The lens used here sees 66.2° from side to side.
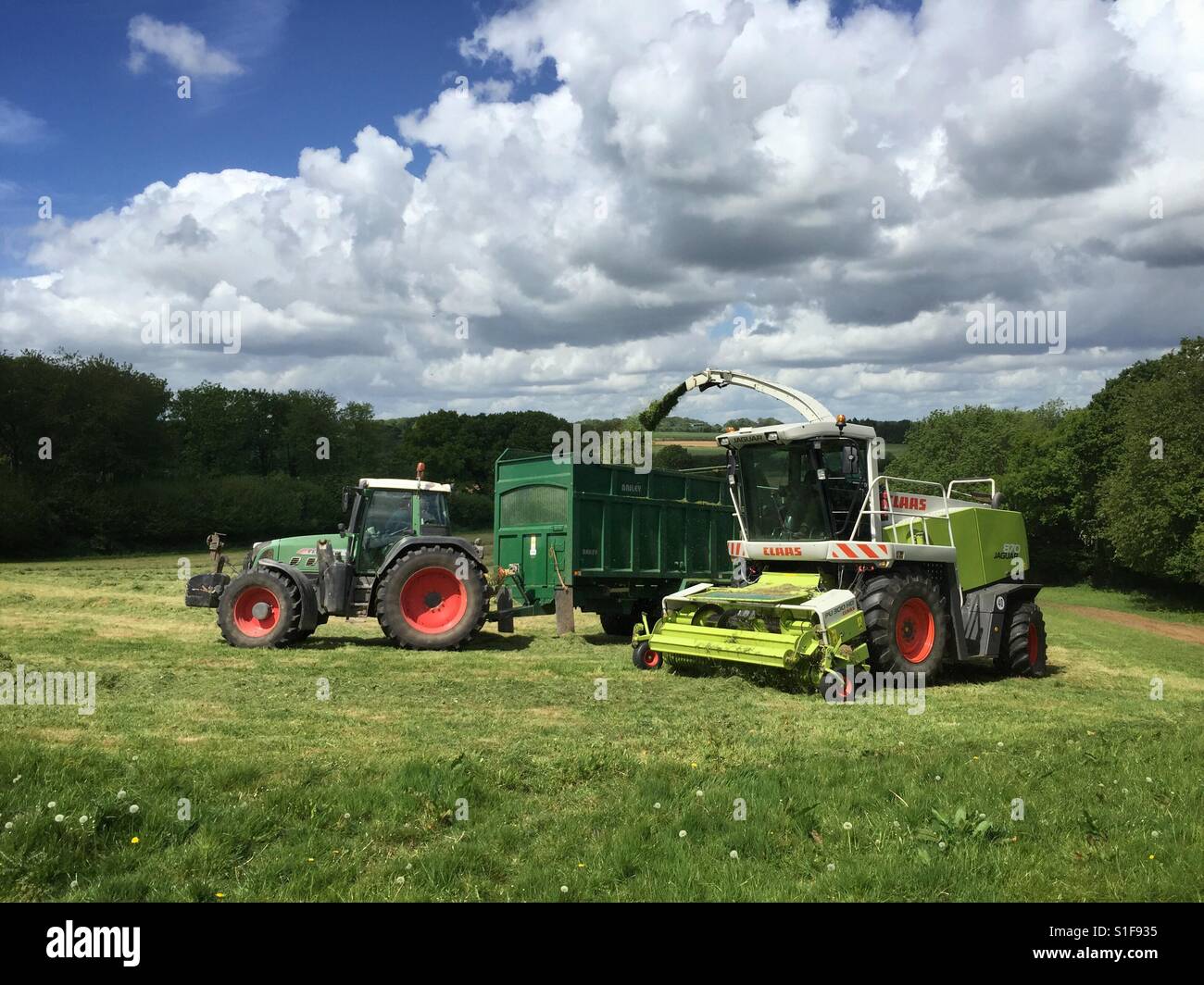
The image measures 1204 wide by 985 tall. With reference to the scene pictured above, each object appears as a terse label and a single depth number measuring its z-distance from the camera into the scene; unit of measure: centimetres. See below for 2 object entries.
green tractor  1257
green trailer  1416
